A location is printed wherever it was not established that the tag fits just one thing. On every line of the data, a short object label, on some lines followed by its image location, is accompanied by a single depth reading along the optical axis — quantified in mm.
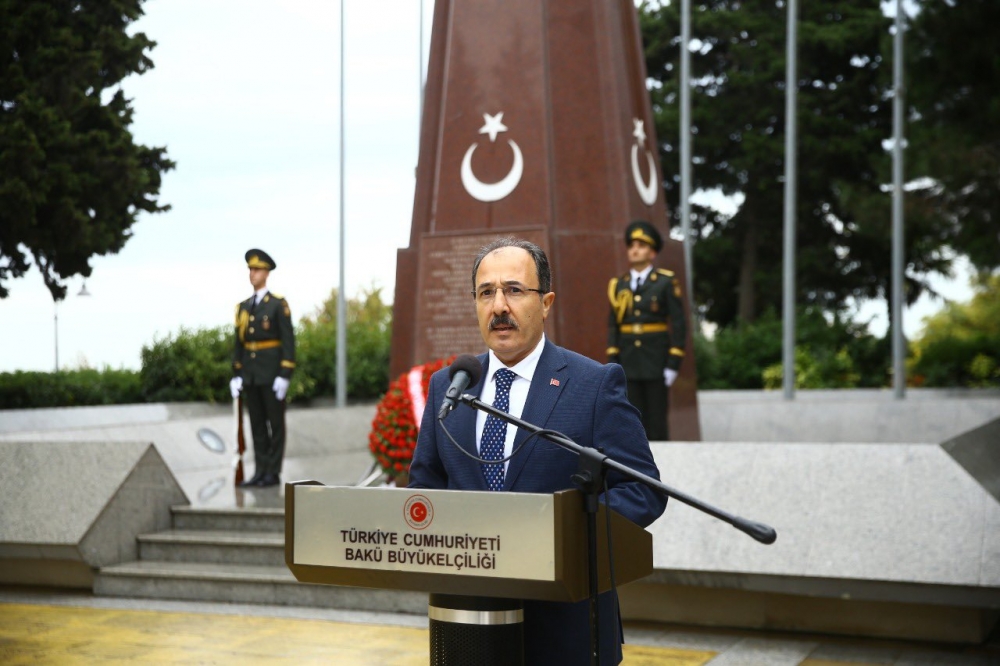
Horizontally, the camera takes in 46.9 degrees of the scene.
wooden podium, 1870
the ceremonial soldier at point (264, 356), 8453
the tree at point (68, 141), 11086
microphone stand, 1916
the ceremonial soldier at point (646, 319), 7809
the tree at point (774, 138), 25312
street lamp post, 10758
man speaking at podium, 2197
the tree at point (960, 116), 15209
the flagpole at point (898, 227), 15992
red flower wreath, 6910
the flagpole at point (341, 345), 15367
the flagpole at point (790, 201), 16984
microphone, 2100
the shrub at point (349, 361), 16906
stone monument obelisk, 8258
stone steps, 6031
